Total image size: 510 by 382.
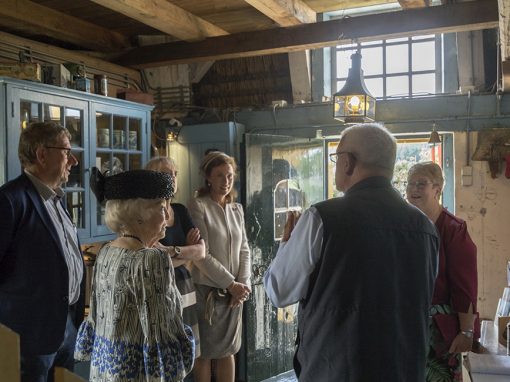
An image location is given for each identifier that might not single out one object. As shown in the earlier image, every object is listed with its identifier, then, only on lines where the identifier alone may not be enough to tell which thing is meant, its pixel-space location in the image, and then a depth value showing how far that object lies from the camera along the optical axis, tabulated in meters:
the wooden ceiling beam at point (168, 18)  3.07
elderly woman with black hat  1.76
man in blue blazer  2.07
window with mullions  4.02
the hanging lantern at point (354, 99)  3.11
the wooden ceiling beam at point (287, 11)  3.18
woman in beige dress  2.98
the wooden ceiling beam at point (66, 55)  3.35
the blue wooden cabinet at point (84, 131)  2.71
